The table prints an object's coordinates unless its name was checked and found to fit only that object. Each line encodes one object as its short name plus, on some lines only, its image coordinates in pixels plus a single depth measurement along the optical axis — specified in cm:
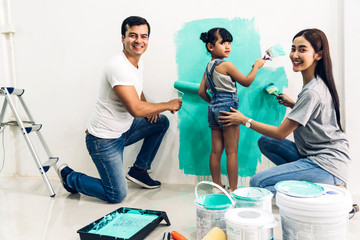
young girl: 178
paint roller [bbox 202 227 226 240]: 106
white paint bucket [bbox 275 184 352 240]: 98
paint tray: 130
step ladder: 201
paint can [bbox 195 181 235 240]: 118
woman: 140
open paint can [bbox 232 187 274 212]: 115
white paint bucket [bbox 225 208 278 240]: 99
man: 171
